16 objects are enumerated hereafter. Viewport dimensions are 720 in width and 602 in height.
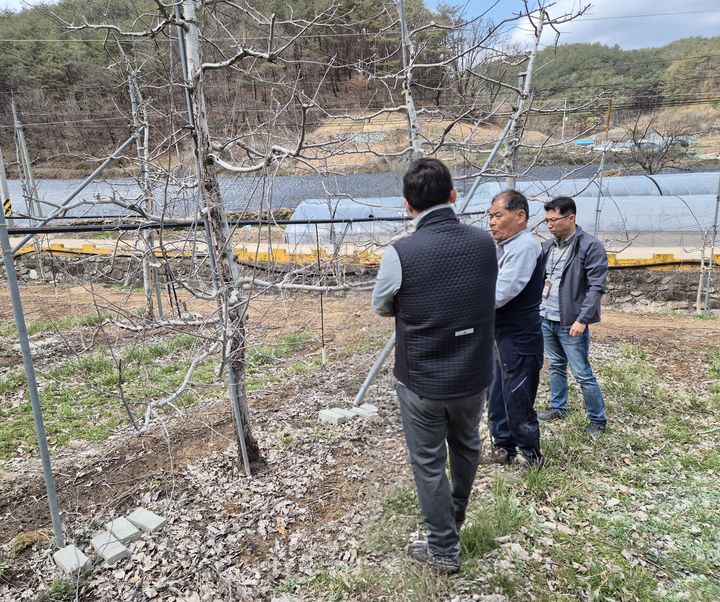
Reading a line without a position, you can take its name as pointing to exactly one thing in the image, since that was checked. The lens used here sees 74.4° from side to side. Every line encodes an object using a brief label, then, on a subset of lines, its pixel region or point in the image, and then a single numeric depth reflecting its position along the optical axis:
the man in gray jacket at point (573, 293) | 3.45
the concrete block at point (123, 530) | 2.79
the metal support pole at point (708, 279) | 7.99
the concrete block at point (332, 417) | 4.17
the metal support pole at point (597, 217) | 9.69
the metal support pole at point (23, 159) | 8.76
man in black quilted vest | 1.97
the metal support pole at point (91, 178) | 3.25
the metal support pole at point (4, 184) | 8.41
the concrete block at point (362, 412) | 4.30
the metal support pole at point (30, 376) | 2.45
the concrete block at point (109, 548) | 2.66
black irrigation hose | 2.71
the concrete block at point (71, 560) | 2.56
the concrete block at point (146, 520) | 2.88
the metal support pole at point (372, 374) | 4.07
